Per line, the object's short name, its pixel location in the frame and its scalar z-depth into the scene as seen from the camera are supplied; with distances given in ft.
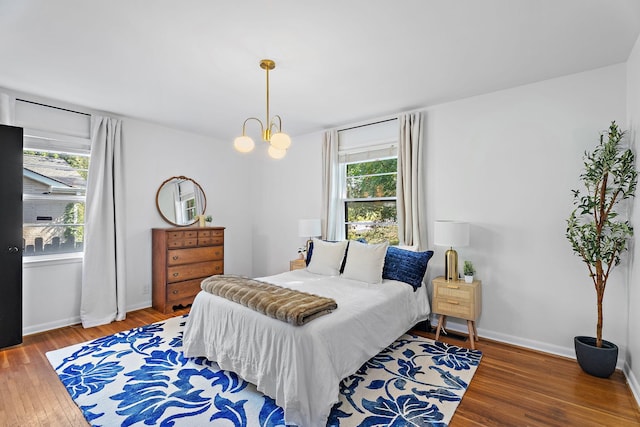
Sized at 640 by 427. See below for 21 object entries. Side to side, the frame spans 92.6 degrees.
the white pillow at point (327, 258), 12.07
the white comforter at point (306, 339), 6.42
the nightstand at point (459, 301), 10.07
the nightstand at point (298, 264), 14.32
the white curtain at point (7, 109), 10.36
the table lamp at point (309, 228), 14.51
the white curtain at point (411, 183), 12.19
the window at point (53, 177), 11.37
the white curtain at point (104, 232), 12.31
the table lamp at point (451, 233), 10.23
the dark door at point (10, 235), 9.97
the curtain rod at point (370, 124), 13.40
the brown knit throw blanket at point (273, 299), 7.00
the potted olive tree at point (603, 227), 8.11
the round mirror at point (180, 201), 15.11
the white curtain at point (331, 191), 14.89
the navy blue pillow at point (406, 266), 10.96
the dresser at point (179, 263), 13.60
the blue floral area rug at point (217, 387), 6.60
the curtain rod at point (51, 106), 11.02
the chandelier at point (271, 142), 8.11
